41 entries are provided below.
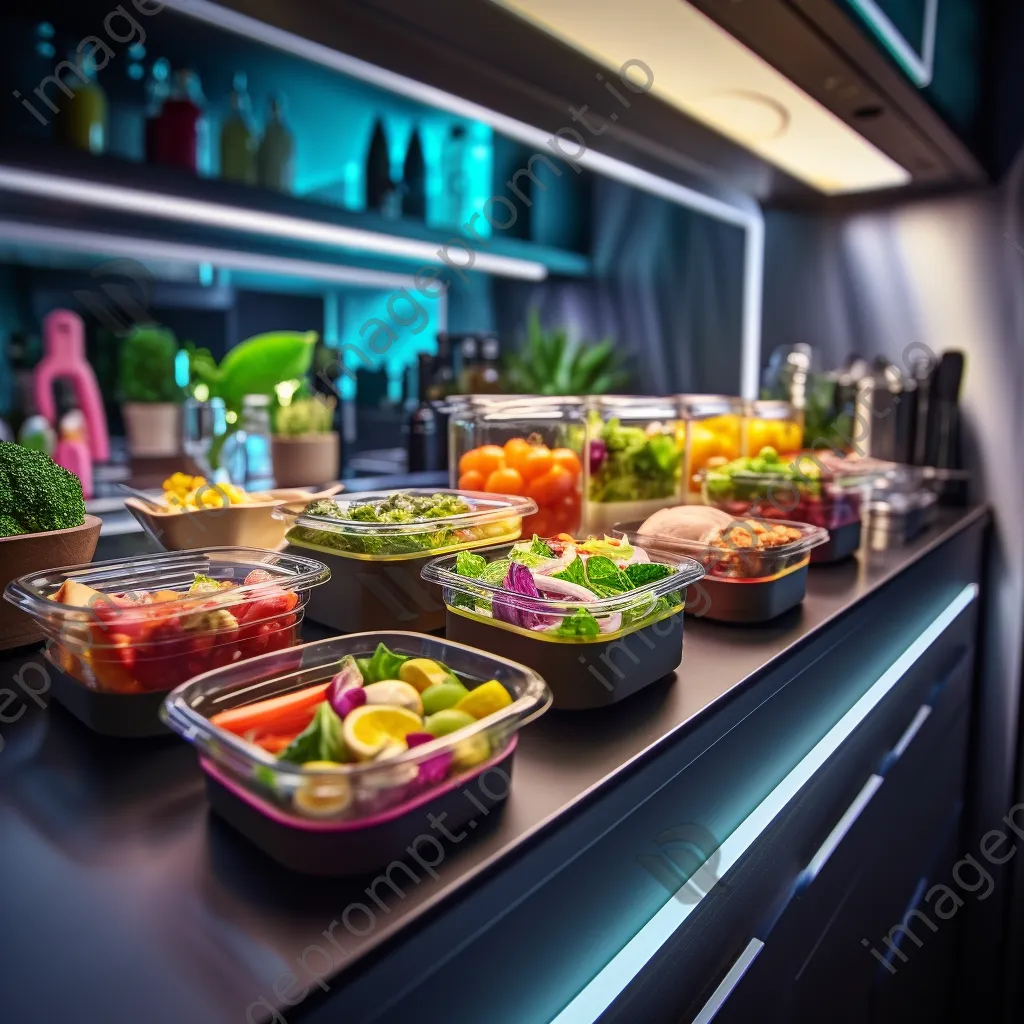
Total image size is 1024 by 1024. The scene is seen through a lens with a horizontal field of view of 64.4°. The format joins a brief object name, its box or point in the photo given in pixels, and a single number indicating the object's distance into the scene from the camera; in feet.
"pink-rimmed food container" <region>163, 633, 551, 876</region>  1.43
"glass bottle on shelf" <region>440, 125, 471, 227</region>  9.29
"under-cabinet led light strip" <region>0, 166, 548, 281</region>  5.40
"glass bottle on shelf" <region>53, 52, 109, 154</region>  5.75
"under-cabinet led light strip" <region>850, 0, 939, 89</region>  4.25
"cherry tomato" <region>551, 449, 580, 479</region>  3.73
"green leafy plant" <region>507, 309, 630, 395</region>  9.80
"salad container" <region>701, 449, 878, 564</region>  4.09
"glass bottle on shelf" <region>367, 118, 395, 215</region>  8.41
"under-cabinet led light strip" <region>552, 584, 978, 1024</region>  1.89
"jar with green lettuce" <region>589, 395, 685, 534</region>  3.98
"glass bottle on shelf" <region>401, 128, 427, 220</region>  8.60
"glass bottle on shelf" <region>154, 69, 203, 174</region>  6.21
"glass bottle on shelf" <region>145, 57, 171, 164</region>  7.17
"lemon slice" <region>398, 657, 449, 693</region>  1.87
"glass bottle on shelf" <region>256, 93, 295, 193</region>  6.89
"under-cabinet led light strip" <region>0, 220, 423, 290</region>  6.68
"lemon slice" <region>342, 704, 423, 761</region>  1.54
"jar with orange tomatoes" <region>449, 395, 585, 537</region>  3.68
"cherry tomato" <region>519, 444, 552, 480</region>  3.69
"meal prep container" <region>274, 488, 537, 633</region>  2.72
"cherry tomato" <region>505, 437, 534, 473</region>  3.76
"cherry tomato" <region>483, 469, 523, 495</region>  3.66
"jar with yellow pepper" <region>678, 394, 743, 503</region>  4.61
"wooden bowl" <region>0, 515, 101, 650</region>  2.55
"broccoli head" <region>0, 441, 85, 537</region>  2.60
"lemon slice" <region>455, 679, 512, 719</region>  1.74
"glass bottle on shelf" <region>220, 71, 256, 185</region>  6.86
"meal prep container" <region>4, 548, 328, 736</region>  1.99
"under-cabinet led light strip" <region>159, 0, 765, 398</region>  4.08
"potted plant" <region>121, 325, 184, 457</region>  6.42
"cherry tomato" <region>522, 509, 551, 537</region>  3.67
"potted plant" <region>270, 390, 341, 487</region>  5.05
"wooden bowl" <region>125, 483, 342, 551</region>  3.13
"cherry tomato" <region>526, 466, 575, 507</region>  3.65
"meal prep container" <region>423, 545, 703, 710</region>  2.20
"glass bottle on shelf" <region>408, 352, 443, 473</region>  6.70
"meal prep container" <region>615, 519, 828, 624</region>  3.05
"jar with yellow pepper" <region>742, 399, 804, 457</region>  5.30
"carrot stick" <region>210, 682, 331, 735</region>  1.72
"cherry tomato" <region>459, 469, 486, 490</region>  3.82
